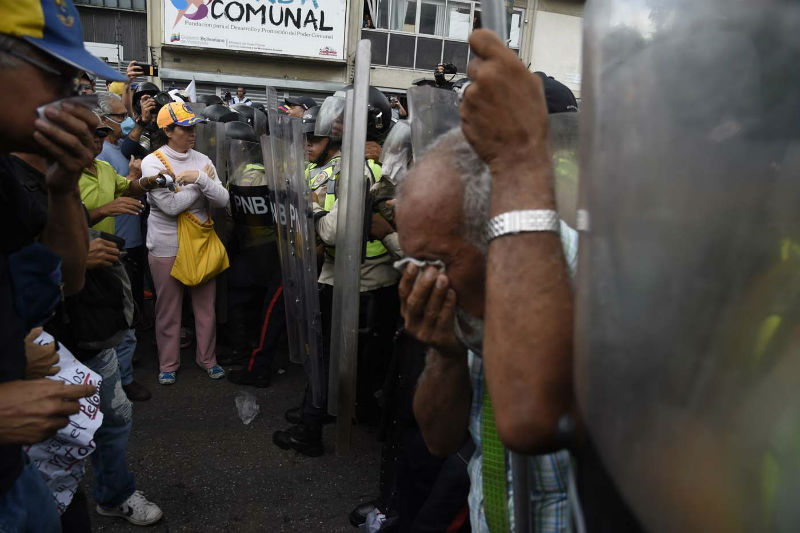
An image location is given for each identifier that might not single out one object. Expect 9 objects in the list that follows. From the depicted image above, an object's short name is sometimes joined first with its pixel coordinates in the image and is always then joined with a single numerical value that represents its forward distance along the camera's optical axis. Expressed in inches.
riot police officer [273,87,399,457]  136.4
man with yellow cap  44.9
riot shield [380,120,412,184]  129.8
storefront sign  764.6
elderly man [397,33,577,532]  28.4
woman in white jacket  167.0
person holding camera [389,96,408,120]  295.9
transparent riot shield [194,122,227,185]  198.4
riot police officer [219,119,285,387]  176.2
